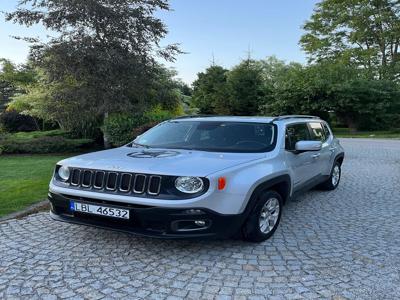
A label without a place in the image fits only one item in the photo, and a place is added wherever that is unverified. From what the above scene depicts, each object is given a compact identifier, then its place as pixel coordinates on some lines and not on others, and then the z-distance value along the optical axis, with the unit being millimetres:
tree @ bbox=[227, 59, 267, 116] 30344
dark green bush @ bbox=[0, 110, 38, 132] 23062
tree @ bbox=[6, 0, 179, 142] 13484
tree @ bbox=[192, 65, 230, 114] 31161
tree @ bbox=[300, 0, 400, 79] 33531
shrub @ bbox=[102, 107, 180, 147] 12148
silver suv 3525
